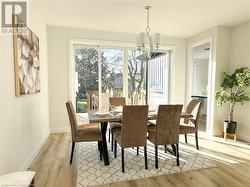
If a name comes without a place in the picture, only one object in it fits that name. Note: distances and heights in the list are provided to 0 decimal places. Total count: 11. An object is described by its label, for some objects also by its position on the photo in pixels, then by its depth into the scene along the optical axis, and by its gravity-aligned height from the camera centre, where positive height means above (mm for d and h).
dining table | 2374 -505
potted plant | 3494 -139
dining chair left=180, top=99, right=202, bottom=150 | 3025 -670
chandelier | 2762 +736
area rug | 2227 -1237
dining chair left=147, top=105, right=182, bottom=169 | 2400 -617
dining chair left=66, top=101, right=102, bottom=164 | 2535 -774
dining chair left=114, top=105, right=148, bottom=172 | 2271 -605
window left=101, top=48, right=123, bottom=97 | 4594 +372
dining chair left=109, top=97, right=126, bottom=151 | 3818 -380
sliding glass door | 4473 +251
